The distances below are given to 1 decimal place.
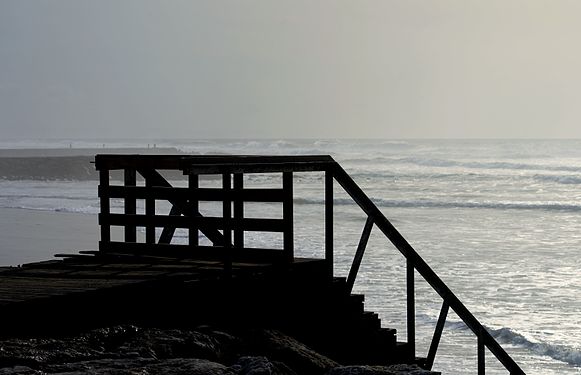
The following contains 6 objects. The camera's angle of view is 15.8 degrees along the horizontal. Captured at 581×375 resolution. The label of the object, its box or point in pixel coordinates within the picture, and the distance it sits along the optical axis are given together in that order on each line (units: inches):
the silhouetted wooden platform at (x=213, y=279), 676.2
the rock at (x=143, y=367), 543.8
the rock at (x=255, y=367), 580.9
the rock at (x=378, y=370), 610.3
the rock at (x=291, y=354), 691.6
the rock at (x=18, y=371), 529.2
